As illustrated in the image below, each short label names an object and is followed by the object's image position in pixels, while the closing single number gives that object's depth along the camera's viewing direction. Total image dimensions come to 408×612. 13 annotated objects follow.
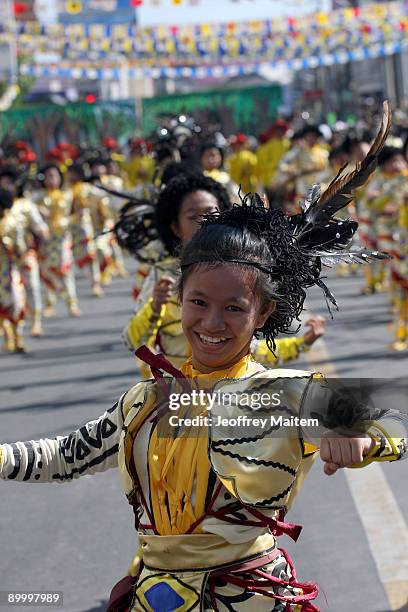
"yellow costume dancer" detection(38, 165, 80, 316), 13.84
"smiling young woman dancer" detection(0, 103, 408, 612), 2.48
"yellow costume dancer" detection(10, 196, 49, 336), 11.60
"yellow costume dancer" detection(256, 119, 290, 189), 18.34
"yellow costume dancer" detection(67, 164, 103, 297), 15.34
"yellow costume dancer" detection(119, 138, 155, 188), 18.38
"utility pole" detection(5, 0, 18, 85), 28.20
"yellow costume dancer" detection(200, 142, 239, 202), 10.11
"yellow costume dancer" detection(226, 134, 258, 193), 17.75
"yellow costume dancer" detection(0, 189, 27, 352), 11.19
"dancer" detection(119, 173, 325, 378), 4.21
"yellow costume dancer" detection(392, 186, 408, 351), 9.82
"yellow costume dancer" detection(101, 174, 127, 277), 16.55
